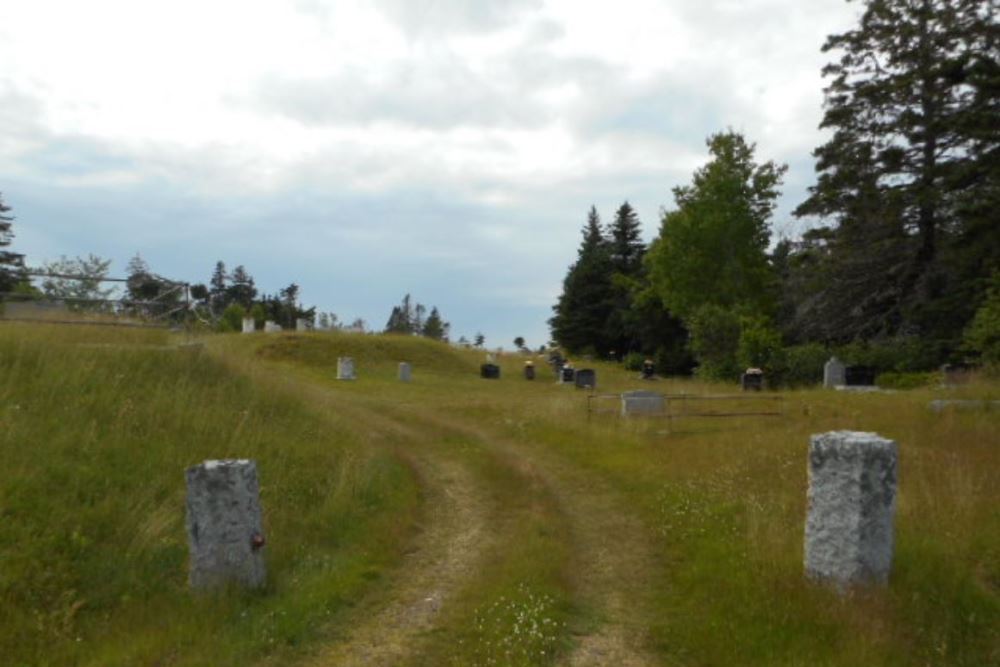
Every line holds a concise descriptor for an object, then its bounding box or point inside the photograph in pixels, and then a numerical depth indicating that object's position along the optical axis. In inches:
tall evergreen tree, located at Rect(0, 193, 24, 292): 2119.8
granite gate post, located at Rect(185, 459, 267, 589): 297.3
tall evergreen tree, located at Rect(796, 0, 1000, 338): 1162.6
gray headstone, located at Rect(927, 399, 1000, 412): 614.2
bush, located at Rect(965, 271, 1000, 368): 903.7
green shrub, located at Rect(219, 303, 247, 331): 2220.7
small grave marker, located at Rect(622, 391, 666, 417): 743.1
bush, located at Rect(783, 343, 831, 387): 1199.6
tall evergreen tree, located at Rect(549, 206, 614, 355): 2459.4
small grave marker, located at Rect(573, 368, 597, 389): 1235.2
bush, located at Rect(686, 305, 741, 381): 1374.3
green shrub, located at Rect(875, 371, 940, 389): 1010.6
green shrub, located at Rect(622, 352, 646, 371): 1962.4
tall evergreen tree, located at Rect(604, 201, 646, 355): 2280.0
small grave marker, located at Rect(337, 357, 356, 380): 1149.1
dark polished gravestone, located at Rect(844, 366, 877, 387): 1056.8
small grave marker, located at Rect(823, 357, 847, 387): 1078.4
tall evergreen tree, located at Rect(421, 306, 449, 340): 3545.8
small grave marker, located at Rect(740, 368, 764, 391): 1090.7
